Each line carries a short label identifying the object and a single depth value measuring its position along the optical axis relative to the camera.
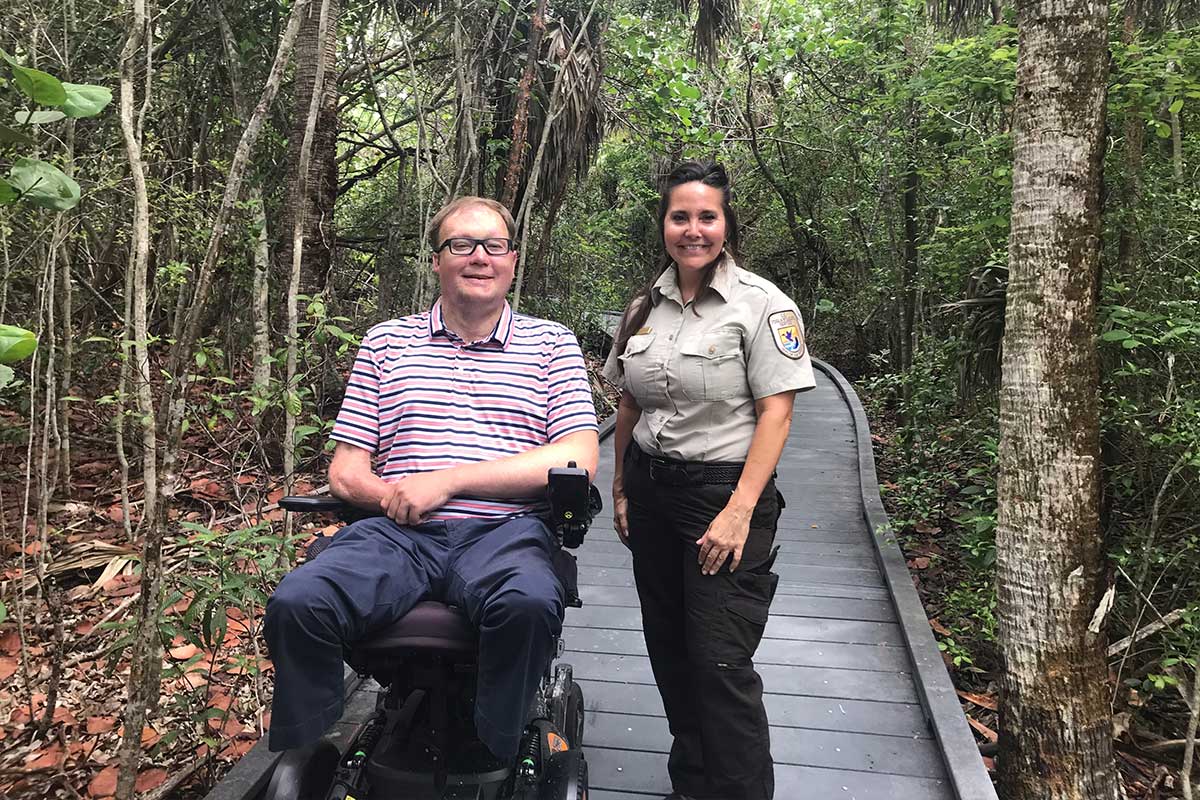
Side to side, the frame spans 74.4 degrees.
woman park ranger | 2.01
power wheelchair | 1.71
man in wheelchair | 1.64
